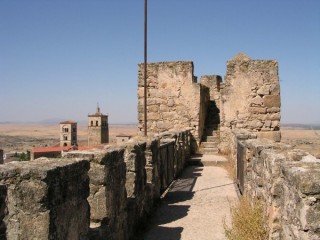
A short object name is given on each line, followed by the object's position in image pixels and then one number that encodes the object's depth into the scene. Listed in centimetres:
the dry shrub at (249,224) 444
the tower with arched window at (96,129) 8925
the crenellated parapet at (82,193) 301
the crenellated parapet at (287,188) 254
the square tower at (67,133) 9681
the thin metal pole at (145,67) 1226
